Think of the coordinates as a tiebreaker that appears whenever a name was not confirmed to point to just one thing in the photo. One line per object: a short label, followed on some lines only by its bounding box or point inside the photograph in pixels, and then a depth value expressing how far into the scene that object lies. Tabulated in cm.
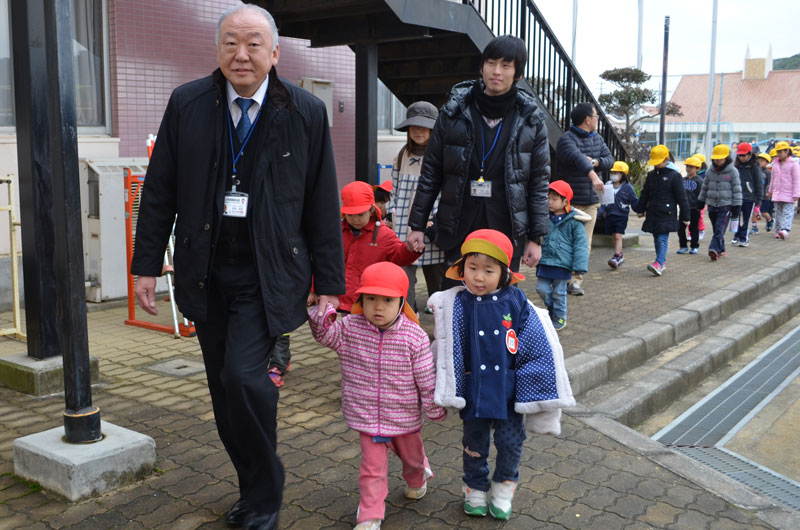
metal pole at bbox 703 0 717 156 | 3400
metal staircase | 776
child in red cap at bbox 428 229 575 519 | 342
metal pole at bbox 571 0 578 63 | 2605
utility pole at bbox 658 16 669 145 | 2320
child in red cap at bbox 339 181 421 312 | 499
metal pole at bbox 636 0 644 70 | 3128
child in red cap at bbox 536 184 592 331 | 702
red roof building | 5880
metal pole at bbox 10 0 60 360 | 479
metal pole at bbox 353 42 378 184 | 805
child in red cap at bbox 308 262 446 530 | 336
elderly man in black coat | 302
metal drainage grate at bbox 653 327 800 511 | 472
